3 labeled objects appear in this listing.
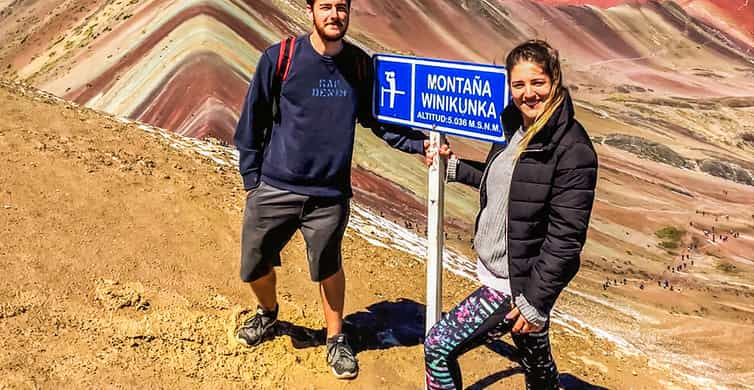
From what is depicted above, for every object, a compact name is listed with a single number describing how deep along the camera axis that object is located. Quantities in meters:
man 3.20
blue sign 3.16
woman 2.57
